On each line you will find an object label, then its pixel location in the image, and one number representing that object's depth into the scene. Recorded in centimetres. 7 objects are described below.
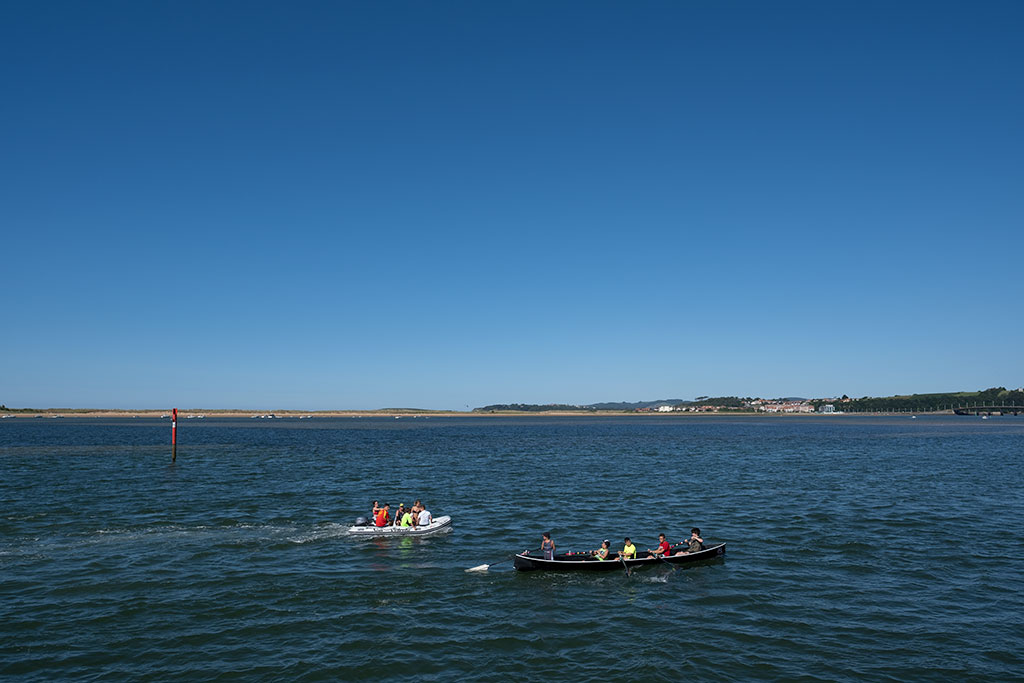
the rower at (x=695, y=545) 3606
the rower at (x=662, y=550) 3528
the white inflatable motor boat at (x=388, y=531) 4231
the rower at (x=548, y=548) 3450
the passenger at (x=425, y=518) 4309
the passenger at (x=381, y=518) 4312
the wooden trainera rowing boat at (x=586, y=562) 3369
